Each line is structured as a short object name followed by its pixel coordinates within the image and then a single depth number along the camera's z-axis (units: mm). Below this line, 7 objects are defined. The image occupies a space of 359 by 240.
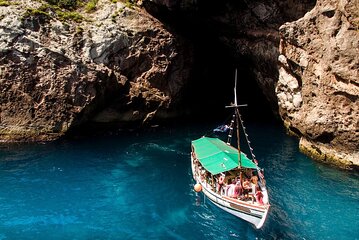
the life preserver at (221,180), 27912
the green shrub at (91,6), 46875
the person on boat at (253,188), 26141
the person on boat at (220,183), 27875
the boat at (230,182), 24953
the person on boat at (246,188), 27125
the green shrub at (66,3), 45844
